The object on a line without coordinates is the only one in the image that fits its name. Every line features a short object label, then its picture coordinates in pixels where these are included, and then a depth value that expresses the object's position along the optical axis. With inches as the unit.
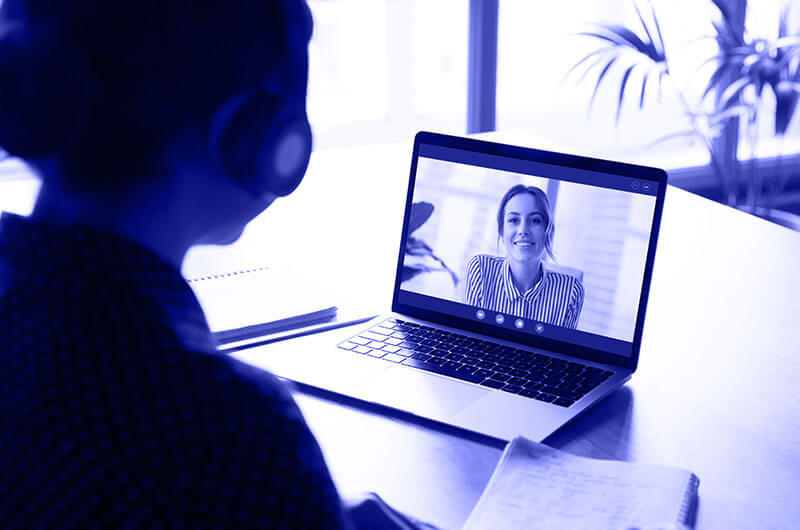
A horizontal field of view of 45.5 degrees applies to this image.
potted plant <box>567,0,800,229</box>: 118.3
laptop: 42.3
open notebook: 32.4
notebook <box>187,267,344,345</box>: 48.8
